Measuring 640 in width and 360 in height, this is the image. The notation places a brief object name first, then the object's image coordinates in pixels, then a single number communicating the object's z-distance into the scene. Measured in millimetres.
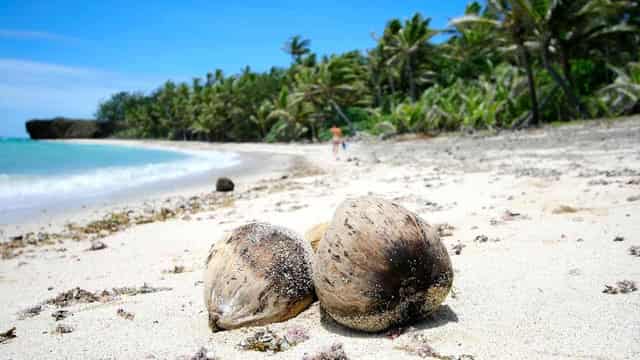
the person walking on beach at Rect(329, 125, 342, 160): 25481
